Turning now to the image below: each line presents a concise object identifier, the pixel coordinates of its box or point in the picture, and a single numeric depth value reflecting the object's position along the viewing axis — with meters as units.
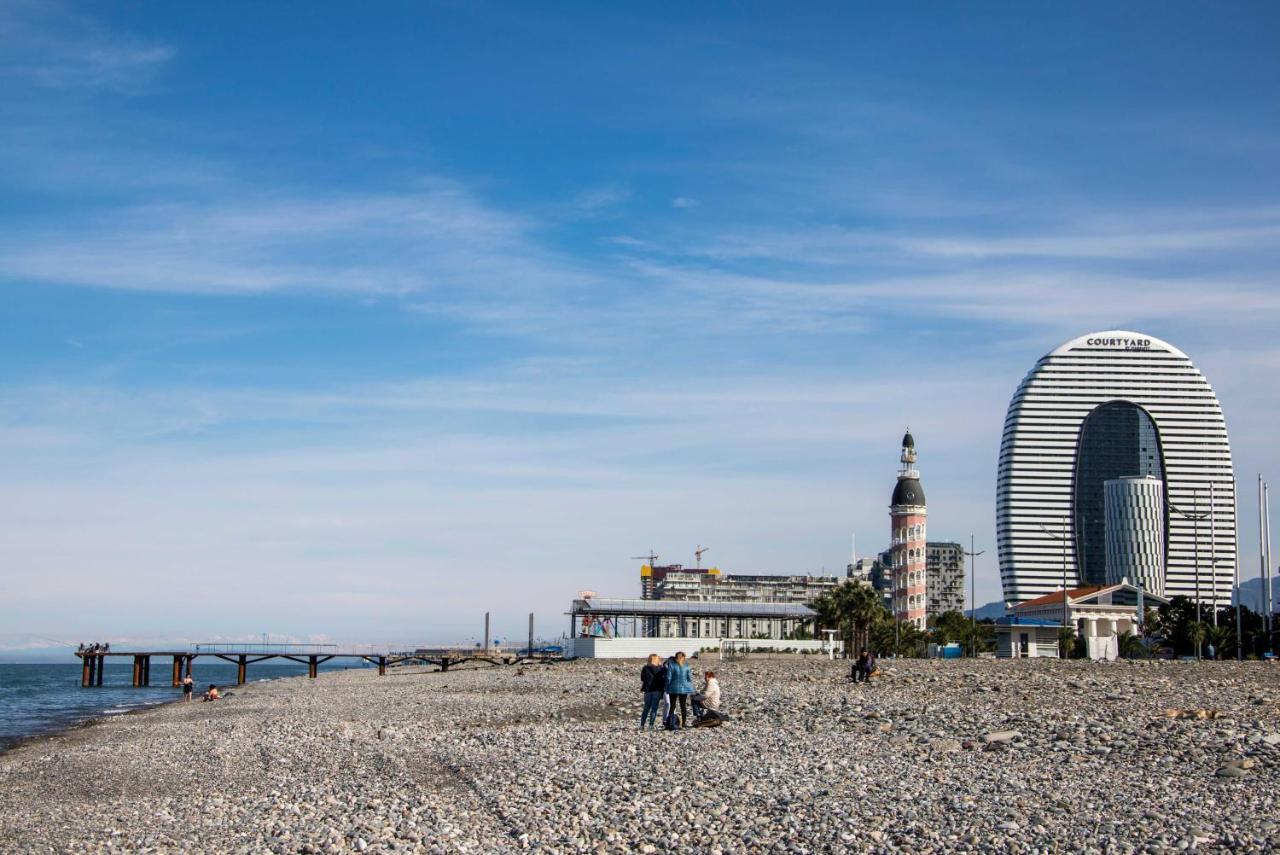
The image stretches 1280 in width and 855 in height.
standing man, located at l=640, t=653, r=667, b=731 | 25.14
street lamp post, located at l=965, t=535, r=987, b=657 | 87.12
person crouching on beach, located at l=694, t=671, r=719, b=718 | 25.19
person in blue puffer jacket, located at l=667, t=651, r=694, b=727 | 24.73
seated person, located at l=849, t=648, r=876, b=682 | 39.19
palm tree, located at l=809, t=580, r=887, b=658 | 85.06
